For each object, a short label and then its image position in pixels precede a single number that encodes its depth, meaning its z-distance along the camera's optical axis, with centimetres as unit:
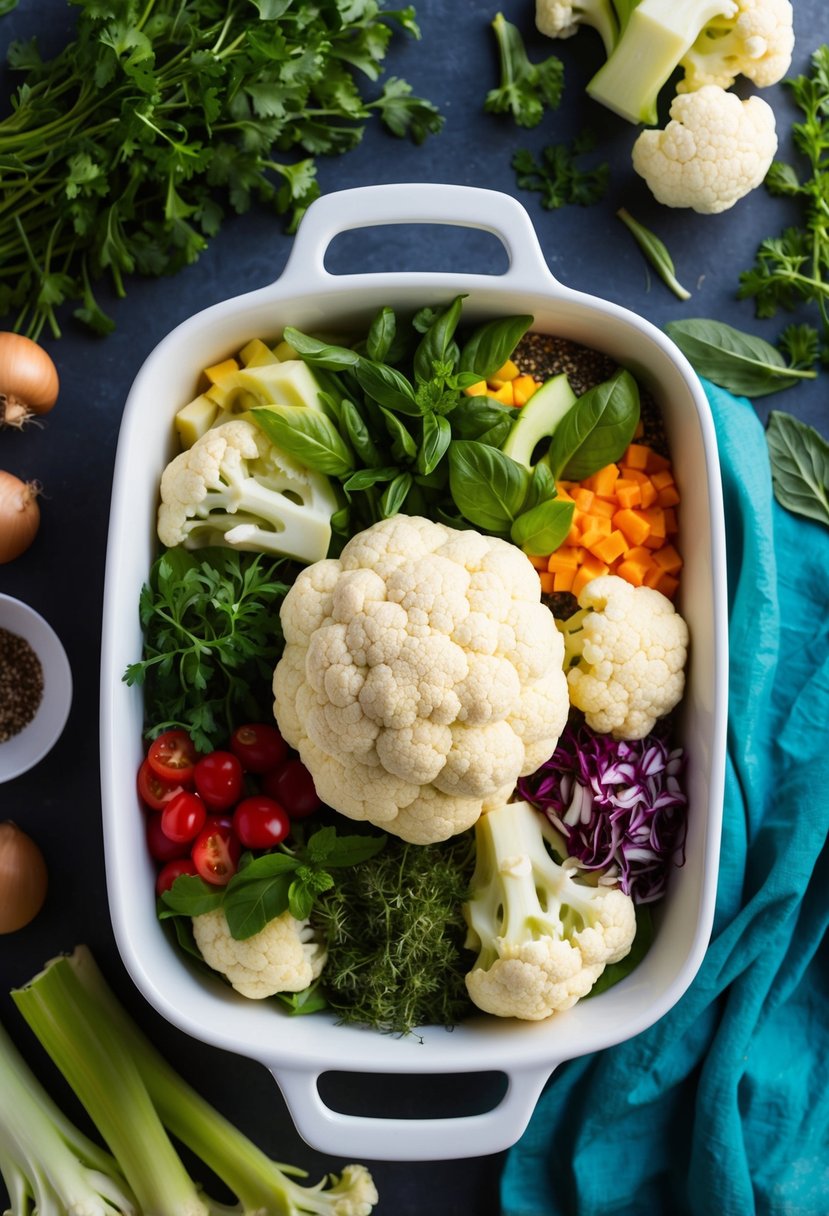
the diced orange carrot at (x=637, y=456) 90
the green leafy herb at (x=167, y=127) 89
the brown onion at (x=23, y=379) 92
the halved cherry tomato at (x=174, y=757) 87
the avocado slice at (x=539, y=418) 89
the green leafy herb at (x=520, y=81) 96
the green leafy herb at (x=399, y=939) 88
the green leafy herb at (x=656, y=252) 96
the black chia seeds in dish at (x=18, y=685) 95
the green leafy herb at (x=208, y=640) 87
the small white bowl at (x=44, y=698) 93
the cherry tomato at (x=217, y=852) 88
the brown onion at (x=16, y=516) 93
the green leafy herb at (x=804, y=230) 96
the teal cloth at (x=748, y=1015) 92
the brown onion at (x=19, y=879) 93
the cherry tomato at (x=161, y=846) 88
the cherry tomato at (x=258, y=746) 89
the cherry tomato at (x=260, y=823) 87
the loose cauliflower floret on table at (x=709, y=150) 93
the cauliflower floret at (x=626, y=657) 87
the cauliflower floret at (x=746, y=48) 93
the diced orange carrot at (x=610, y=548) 89
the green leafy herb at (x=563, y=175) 96
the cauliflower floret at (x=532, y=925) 86
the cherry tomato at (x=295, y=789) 89
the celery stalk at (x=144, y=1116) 92
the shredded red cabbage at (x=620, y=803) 88
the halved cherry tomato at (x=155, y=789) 88
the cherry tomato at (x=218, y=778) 88
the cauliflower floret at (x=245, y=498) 87
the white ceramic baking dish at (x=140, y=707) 85
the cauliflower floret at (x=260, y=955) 87
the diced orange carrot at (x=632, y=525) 90
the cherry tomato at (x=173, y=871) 88
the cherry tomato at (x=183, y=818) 87
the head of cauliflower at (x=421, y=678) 84
